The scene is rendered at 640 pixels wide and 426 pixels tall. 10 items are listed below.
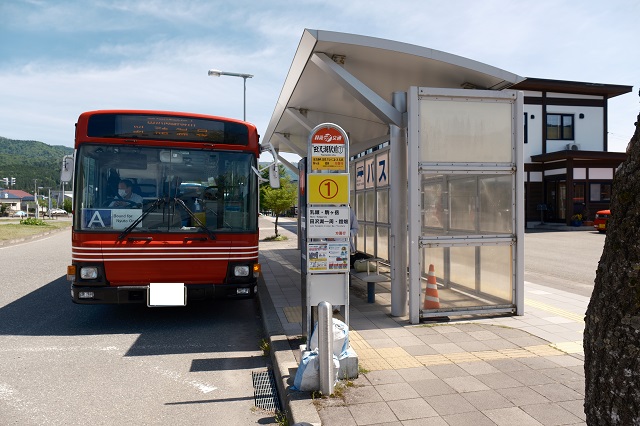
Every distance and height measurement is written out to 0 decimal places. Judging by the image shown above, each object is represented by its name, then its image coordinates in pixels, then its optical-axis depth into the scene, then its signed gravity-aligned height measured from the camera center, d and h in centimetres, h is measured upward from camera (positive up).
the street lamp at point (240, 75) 1745 +526
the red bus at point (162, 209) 599 +6
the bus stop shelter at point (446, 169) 617 +63
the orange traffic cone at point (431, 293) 648 -108
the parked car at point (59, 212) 8503 +27
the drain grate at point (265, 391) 409 -164
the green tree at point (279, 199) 2280 +80
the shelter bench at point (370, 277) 743 -101
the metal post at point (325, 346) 386 -107
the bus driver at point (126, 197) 612 +22
